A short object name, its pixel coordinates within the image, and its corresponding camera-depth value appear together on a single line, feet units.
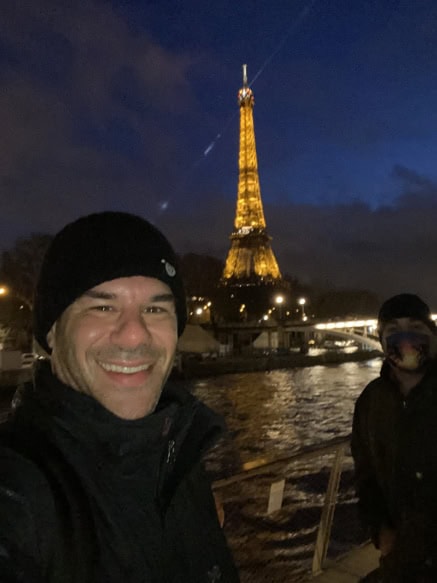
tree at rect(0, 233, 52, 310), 131.54
